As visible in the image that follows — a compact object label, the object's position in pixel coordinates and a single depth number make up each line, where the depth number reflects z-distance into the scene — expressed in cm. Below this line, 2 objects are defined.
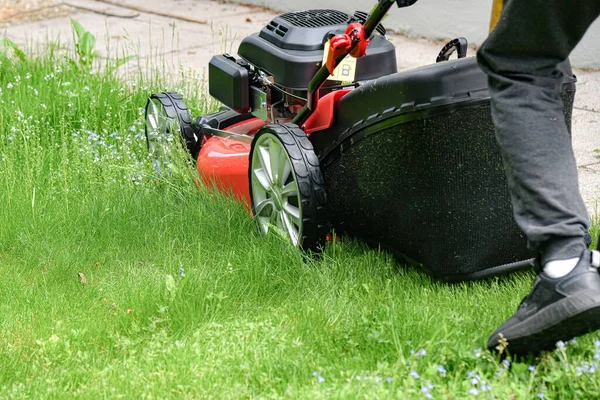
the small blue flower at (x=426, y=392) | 304
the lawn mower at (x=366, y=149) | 382
